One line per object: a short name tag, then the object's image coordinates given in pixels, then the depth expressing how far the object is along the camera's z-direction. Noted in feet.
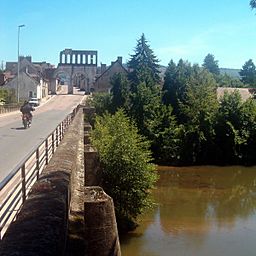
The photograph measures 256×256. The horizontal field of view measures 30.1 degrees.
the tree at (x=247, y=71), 370.22
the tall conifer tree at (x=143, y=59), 233.47
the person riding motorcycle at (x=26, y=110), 114.01
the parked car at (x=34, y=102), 229.78
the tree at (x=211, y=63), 459.73
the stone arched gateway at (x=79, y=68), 386.52
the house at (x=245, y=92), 230.48
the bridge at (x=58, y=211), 11.06
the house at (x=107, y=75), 289.53
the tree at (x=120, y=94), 164.07
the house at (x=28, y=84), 287.28
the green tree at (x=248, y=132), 163.56
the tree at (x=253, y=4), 30.40
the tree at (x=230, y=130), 162.20
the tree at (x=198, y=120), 159.63
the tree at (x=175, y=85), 176.65
